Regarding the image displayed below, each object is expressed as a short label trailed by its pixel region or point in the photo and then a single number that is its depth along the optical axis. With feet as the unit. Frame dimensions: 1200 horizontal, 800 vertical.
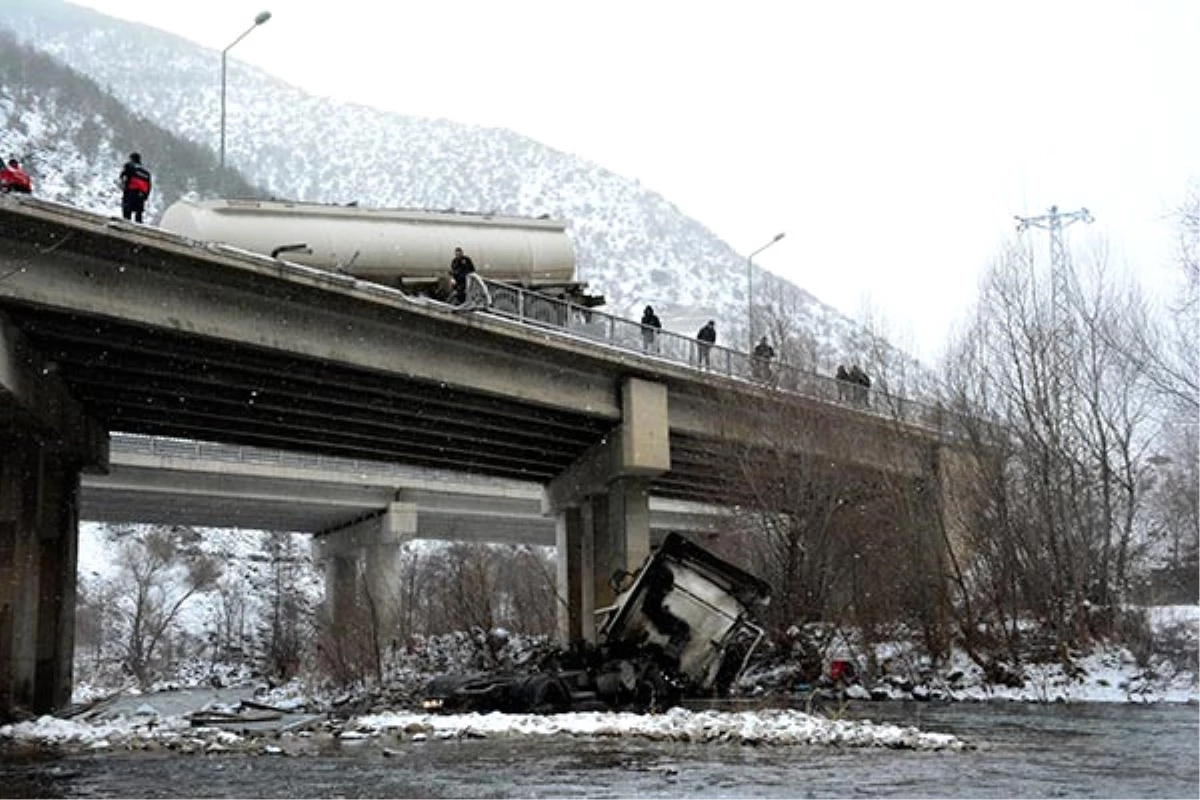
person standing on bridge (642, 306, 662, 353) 103.71
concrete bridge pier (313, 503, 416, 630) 148.56
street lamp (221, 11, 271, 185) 88.43
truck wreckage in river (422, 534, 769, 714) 70.23
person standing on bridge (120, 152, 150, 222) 75.15
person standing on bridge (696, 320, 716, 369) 104.53
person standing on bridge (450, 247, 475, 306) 89.86
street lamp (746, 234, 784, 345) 108.67
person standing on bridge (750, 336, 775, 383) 97.27
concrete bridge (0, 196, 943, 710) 67.46
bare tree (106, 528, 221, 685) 180.75
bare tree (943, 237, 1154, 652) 87.56
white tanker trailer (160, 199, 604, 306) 87.92
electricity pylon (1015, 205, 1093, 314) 97.14
